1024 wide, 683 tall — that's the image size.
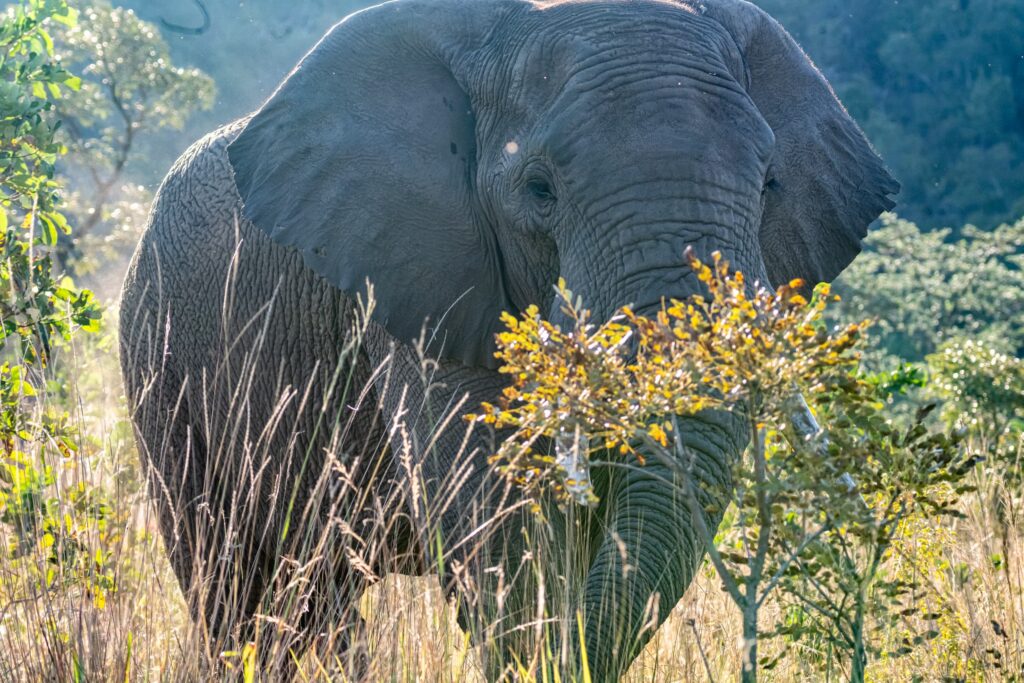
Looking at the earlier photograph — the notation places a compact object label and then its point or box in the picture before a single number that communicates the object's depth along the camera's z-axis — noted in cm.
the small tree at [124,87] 4894
